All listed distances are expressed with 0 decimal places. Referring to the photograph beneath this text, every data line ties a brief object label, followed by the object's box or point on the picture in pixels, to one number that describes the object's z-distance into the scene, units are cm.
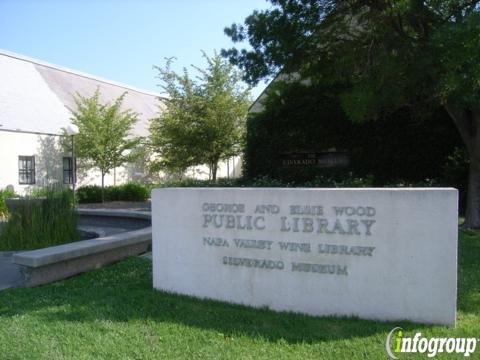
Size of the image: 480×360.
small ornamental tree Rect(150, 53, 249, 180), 2094
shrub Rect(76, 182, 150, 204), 2170
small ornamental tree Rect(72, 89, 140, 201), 2216
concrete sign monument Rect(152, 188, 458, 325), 421
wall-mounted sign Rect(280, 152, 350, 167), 1553
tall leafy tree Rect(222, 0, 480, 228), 812
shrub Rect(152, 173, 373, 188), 1227
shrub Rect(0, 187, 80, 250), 830
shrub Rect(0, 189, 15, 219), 1648
